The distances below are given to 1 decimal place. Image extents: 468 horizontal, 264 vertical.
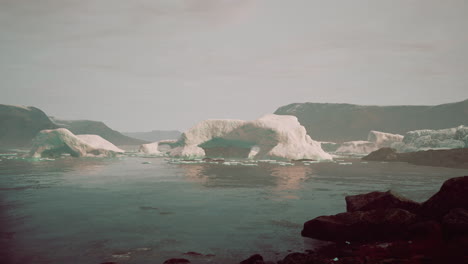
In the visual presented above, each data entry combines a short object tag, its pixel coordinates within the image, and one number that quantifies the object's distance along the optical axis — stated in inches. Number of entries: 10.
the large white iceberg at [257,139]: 1790.1
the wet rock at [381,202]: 364.8
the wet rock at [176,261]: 261.8
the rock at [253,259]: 257.1
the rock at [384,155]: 2004.7
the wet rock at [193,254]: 284.6
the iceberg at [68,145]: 1875.0
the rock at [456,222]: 277.9
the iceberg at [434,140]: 1969.7
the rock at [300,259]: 236.4
